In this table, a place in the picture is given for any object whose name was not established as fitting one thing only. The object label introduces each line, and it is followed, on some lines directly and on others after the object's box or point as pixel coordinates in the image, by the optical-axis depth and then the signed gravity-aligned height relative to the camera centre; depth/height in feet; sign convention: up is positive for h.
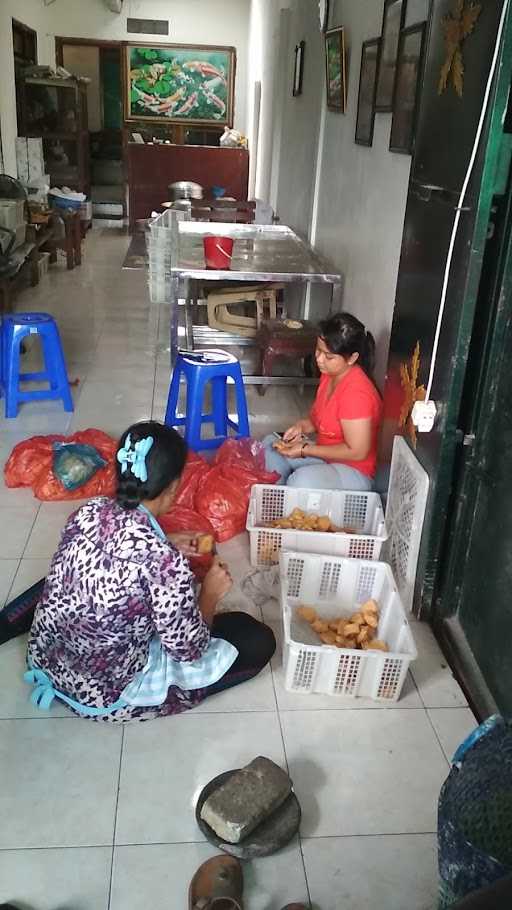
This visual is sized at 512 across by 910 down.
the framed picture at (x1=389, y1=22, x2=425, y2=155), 8.35 +0.62
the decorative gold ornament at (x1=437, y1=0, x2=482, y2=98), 5.95 +0.87
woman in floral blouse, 5.00 -3.12
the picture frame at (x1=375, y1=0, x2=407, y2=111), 9.39 +1.12
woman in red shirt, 8.58 -3.15
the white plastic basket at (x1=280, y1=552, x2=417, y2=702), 6.19 -4.07
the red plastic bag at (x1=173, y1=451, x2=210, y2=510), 9.14 -4.02
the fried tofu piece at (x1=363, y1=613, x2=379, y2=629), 6.91 -4.08
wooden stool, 12.53 -3.14
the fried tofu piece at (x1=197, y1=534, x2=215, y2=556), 7.32 -3.73
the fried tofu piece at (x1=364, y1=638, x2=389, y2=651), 6.55 -4.09
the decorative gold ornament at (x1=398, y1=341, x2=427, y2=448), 7.23 -2.22
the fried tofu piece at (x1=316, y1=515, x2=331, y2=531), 8.20 -3.89
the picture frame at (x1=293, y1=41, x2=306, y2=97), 17.42 +1.54
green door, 5.97 -2.78
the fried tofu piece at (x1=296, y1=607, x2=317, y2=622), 7.07 -4.17
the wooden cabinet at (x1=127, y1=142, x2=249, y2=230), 28.60 -1.36
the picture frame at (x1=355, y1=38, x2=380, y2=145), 10.71 +0.67
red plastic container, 12.65 -1.87
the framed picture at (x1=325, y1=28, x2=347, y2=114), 12.57 +1.15
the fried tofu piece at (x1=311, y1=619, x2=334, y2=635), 6.95 -4.20
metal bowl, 27.09 -1.95
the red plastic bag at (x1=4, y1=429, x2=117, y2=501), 9.41 -4.14
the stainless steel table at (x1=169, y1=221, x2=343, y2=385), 12.25 -2.08
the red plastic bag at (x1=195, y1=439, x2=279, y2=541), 8.85 -3.94
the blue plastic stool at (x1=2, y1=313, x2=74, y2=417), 11.66 -3.42
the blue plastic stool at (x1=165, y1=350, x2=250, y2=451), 10.34 -3.44
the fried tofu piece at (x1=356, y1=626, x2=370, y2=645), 6.72 -4.12
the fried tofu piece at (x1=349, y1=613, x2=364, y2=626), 6.90 -4.10
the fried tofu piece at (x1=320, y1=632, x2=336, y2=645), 6.82 -4.22
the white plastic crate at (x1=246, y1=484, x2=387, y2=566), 7.86 -3.94
